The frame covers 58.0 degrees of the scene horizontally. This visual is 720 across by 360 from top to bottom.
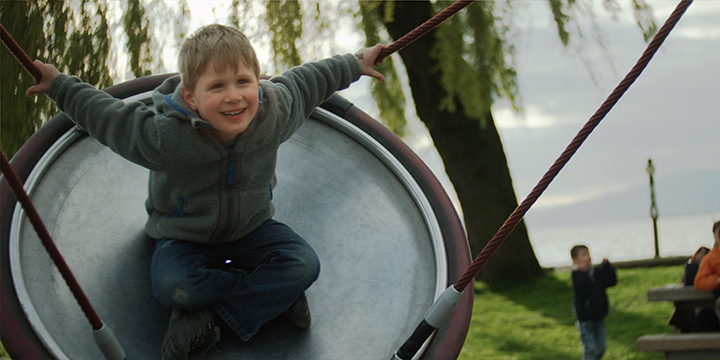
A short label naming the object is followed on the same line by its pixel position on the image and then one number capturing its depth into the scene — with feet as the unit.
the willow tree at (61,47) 9.79
